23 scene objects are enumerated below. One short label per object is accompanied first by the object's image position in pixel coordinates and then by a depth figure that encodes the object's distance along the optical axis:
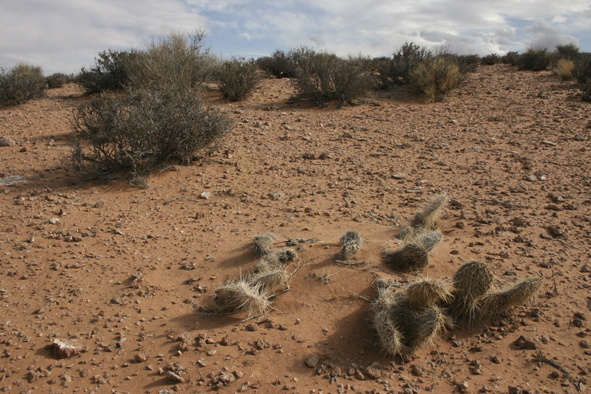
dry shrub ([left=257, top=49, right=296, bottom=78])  15.77
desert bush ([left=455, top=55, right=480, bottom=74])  12.16
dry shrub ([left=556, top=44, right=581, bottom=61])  16.73
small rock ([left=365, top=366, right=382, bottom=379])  2.74
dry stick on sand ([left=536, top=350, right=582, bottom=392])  2.63
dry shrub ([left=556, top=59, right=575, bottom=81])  12.08
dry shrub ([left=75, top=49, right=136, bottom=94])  12.55
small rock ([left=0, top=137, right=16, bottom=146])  7.38
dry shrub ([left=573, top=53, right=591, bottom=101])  10.01
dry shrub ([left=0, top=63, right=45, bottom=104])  10.87
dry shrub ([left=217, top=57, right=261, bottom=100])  10.91
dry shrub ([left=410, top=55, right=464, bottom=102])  10.73
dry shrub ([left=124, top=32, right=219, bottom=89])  10.05
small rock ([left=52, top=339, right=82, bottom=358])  2.88
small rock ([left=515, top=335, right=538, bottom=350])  2.93
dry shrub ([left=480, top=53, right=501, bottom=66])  18.36
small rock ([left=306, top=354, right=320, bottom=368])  2.83
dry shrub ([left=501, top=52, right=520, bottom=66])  16.90
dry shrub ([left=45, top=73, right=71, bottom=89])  15.58
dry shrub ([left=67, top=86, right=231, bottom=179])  6.04
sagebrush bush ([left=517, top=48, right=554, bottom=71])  14.73
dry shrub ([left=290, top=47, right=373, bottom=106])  10.41
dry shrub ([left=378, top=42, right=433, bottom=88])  12.13
